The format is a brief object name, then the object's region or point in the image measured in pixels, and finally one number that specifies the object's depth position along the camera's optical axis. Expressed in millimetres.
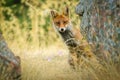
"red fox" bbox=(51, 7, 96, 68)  13211
